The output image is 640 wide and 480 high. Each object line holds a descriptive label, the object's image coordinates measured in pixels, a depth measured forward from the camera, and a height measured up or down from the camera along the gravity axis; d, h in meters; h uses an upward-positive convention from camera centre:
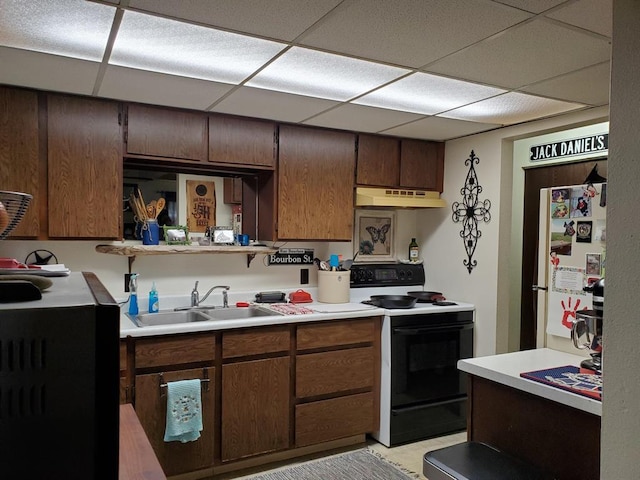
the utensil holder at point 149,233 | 3.04 -0.02
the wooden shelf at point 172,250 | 2.84 -0.12
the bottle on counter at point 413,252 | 4.12 -0.16
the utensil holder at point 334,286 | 3.55 -0.40
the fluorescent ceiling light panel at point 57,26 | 1.64 +0.75
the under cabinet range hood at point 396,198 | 3.57 +0.27
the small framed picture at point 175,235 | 3.15 -0.03
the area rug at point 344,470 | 2.83 -1.43
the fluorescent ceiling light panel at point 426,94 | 2.44 +0.77
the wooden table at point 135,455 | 1.09 -0.56
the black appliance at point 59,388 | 0.55 -0.19
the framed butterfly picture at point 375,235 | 3.95 -0.02
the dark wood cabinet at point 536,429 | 1.62 -0.71
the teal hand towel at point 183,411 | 2.58 -0.98
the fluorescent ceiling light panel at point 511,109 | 2.74 +0.77
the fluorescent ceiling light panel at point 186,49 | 1.82 +0.76
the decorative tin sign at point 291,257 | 3.62 -0.19
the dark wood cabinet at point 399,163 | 3.62 +0.55
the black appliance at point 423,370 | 3.25 -0.94
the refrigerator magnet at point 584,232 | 2.10 +0.02
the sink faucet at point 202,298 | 3.20 -0.45
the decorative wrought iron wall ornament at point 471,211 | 3.60 +0.18
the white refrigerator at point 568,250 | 2.07 -0.06
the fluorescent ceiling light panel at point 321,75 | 2.14 +0.76
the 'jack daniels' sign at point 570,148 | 3.32 +0.65
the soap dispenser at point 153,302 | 3.05 -0.46
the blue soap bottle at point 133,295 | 2.97 -0.41
